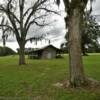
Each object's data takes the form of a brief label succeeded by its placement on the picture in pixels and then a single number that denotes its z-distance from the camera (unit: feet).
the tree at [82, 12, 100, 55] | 85.00
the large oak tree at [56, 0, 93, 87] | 14.64
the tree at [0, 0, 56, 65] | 36.51
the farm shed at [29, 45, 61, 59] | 67.84
